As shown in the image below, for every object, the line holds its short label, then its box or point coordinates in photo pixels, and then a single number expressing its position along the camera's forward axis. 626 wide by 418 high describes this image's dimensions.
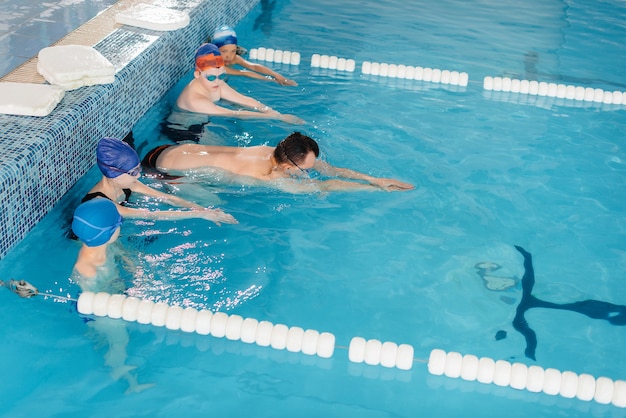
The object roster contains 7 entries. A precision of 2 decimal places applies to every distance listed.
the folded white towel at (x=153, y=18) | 6.33
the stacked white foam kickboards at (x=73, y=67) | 5.01
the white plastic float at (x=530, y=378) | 3.74
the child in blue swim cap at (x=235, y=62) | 6.31
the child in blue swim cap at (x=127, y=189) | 4.10
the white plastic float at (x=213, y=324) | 3.86
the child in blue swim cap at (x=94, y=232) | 3.58
